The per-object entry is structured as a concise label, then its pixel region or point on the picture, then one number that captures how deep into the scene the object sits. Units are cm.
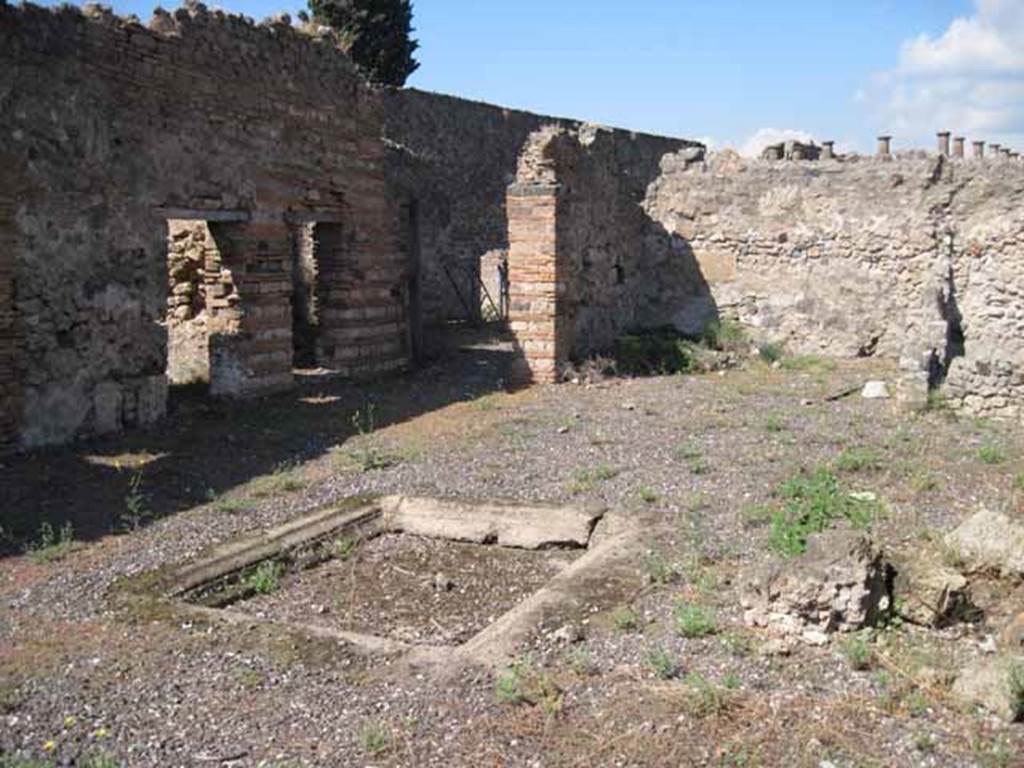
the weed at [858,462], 858
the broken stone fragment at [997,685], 428
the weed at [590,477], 835
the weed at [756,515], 722
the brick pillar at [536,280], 1334
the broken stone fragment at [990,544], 571
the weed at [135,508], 759
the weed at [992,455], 877
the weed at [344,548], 743
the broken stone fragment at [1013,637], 487
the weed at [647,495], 795
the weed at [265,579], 665
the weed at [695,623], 531
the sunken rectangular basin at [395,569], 620
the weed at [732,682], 468
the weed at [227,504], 797
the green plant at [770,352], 1516
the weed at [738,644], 508
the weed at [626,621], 548
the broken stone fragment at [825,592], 519
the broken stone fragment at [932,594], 533
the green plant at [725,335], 1552
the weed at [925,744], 413
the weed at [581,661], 496
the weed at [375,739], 429
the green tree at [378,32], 2497
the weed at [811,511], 654
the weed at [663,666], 489
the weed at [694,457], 873
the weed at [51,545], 688
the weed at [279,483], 852
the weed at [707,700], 446
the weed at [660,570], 621
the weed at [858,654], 487
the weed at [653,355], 1449
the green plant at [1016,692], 426
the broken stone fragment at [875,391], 1201
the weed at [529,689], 460
